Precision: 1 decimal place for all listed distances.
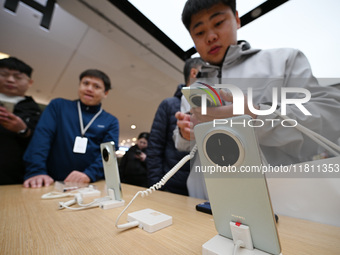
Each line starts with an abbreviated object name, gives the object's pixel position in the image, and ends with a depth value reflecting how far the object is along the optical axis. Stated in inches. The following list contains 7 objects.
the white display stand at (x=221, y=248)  9.0
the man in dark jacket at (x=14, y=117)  42.8
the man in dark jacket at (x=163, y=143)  42.3
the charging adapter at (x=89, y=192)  26.4
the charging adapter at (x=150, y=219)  13.7
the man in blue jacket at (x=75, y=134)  41.7
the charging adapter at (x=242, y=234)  9.1
